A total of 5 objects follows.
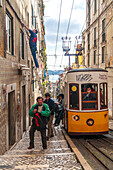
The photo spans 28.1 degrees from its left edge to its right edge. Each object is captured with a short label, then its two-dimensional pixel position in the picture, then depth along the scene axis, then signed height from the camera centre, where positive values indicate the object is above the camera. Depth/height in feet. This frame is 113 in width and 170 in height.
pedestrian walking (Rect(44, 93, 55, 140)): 26.94 -3.13
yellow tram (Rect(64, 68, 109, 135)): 28.48 -2.83
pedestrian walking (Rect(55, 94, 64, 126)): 36.14 -4.20
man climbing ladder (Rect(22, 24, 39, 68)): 44.33 +7.97
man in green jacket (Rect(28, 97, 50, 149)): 20.89 -2.96
